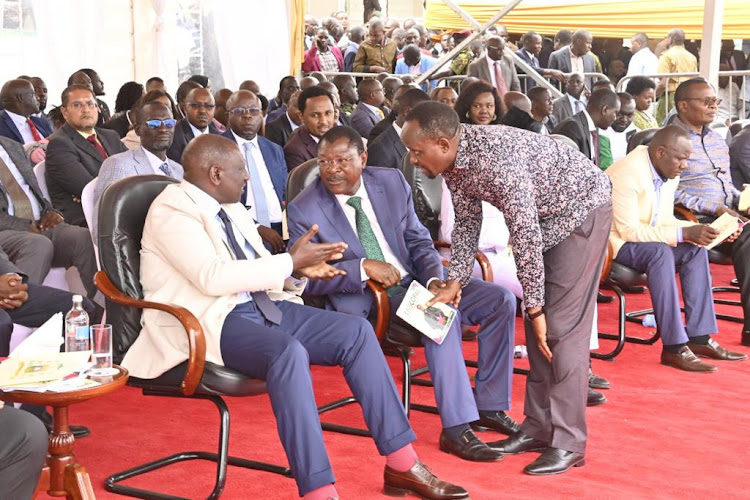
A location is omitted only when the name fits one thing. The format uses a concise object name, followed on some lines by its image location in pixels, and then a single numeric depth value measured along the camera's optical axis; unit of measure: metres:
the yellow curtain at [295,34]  11.52
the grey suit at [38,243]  4.91
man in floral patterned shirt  3.59
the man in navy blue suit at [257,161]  6.05
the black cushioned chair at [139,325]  3.50
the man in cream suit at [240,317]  3.47
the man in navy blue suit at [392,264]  4.12
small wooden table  3.05
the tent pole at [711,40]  8.31
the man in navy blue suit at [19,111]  7.11
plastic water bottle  3.24
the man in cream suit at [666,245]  5.46
